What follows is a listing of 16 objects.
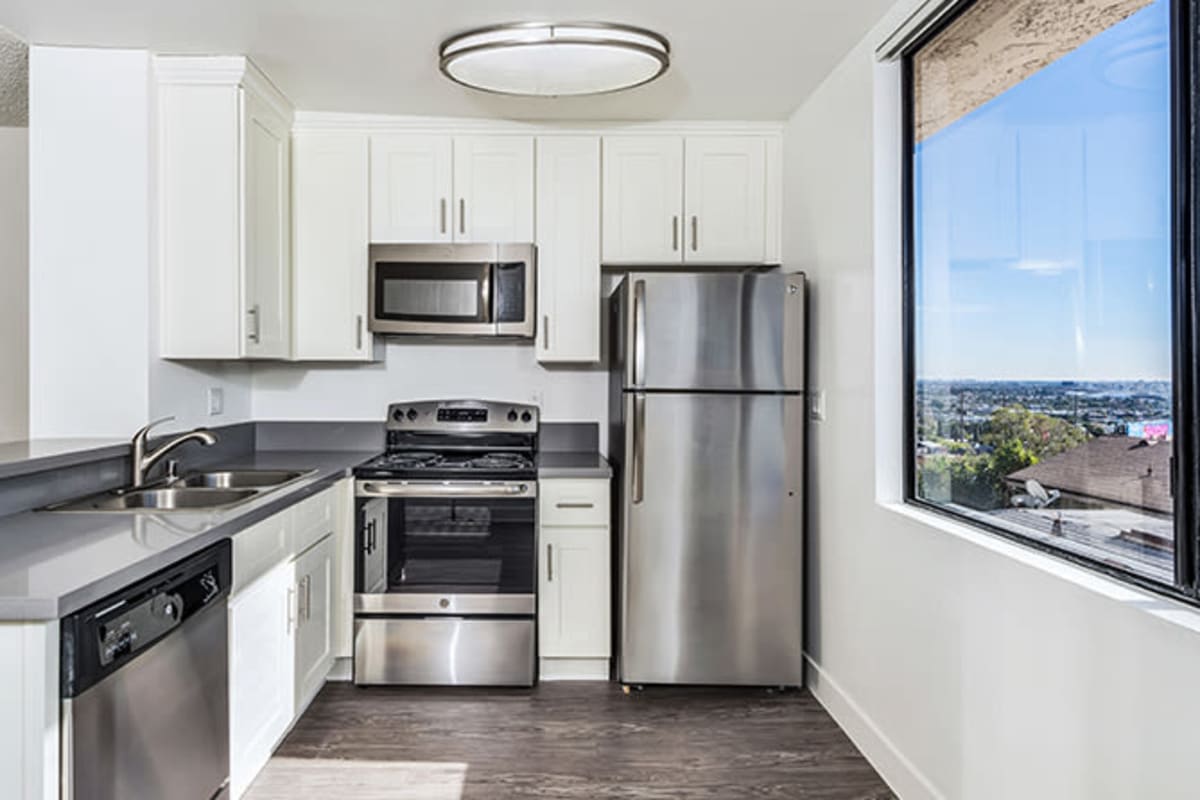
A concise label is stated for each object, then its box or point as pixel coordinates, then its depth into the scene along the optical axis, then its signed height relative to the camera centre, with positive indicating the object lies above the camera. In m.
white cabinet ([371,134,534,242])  3.56 +0.95
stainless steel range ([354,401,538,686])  3.23 -0.69
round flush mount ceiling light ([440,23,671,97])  2.53 +1.11
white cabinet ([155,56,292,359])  2.95 +0.73
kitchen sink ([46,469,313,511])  2.43 -0.29
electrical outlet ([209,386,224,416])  3.37 +0.01
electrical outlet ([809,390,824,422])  3.13 -0.02
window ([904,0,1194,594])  1.48 +0.28
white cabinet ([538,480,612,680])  3.31 -0.70
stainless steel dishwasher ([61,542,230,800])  1.45 -0.58
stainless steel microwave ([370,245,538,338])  3.53 +0.49
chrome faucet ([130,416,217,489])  2.57 -0.16
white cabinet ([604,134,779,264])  3.59 +0.91
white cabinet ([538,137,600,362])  3.58 +0.68
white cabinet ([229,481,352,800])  2.23 -0.70
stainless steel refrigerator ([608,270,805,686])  3.14 -0.30
